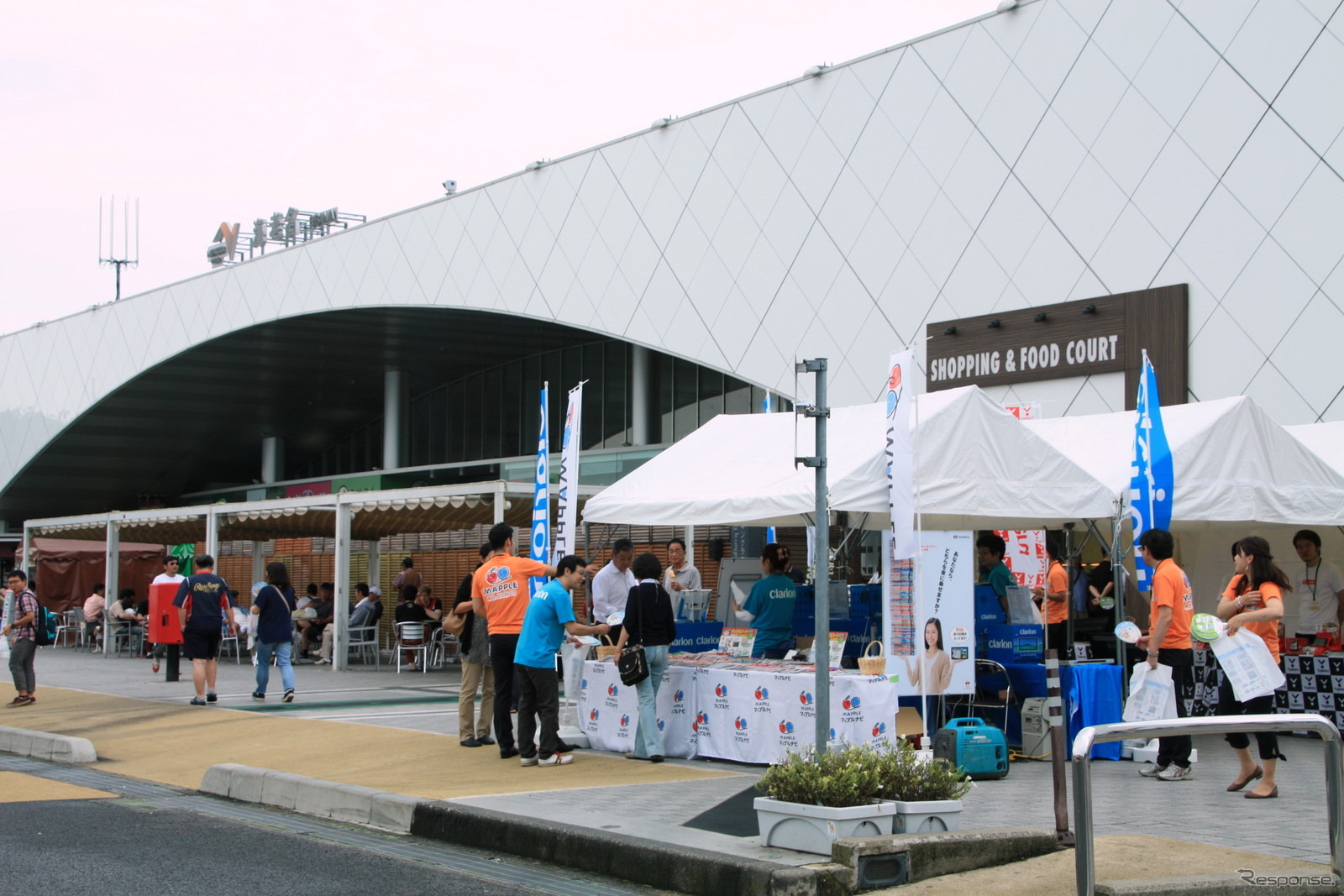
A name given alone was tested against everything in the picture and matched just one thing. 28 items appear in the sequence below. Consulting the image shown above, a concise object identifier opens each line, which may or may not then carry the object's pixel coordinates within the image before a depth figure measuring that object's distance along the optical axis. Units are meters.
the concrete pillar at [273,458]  44.97
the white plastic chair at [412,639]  21.17
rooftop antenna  51.25
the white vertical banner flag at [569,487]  13.79
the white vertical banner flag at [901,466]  9.98
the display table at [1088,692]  10.91
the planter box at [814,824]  6.70
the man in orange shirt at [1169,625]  9.61
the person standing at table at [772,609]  11.55
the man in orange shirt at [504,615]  10.85
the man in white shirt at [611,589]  12.38
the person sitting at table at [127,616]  25.32
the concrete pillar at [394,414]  37.28
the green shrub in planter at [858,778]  6.82
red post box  19.03
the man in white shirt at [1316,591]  12.15
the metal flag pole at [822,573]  7.88
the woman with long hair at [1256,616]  8.59
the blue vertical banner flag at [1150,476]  11.62
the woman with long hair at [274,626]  15.79
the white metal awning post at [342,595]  20.83
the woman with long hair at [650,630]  10.48
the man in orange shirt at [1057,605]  15.16
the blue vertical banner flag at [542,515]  14.58
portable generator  9.77
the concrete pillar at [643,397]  29.47
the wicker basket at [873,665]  9.66
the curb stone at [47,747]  11.66
